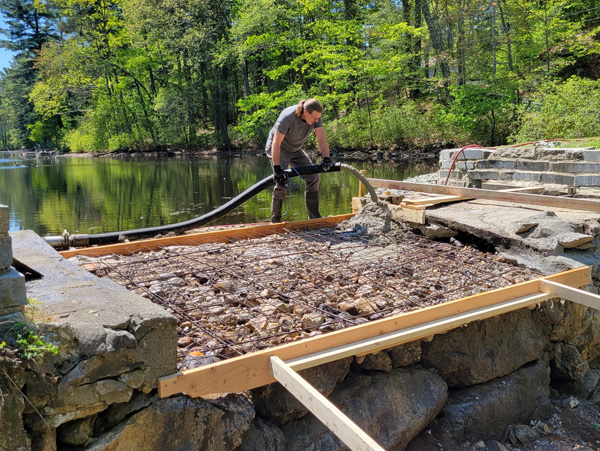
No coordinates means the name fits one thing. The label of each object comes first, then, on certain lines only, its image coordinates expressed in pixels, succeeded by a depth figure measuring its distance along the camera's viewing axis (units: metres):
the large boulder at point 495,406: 3.55
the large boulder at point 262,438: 2.77
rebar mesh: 3.22
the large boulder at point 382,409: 3.01
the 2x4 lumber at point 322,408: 2.03
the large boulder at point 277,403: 2.93
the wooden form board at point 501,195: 5.02
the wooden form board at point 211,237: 4.87
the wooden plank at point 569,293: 3.46
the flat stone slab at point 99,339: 2.25
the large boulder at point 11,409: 2.06
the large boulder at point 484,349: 3.66
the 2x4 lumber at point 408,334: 2.76
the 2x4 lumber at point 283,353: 2.50
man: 5.73
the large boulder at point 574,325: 4.12
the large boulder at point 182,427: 2.40
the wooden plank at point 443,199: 5.82
